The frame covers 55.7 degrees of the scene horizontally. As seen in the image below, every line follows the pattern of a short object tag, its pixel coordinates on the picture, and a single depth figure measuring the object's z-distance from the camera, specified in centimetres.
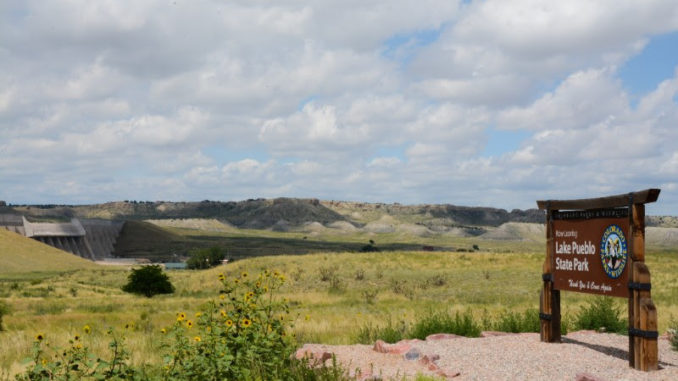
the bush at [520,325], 1453
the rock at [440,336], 1251
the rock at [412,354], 1010
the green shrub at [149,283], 4256
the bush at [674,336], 1191
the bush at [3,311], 1856
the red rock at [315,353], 923
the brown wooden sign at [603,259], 1046
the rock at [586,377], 870
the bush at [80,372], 669
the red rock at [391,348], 1066
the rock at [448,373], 914
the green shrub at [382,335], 1303
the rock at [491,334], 1282
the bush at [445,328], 1341
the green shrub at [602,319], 1416
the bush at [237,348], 761
